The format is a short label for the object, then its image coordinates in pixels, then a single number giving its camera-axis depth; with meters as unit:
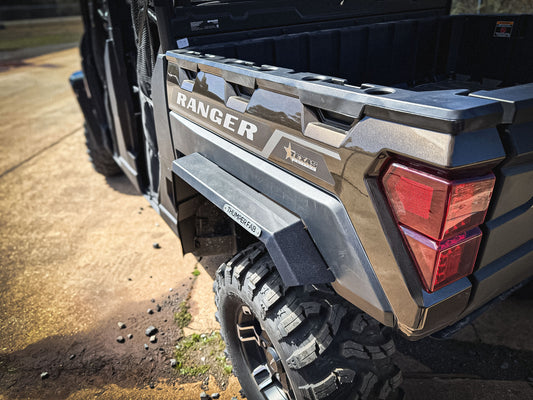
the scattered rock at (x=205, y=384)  2.35
